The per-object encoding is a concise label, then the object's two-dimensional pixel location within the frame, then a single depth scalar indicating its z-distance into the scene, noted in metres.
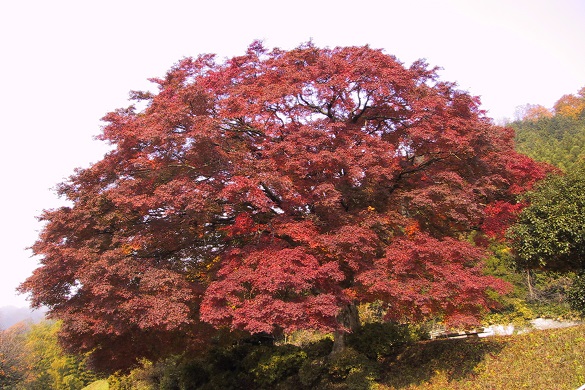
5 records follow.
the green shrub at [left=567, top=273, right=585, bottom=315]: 9.57
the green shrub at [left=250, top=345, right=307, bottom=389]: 12.28
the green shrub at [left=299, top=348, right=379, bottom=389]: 10.21
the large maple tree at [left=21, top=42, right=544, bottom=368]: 8.80
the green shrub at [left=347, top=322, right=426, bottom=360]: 11.88
